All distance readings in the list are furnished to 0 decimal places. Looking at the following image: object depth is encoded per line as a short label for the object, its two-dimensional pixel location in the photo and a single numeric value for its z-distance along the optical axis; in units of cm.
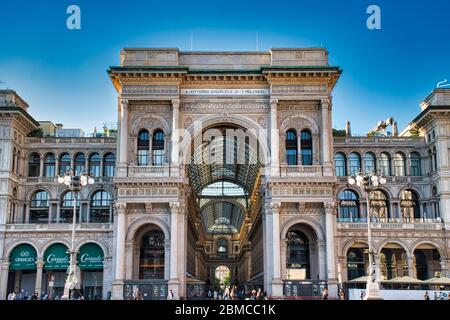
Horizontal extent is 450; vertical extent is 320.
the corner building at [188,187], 5344
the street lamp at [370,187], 3538
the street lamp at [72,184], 3788
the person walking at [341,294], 4831
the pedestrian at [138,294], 4932
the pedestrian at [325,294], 4782
